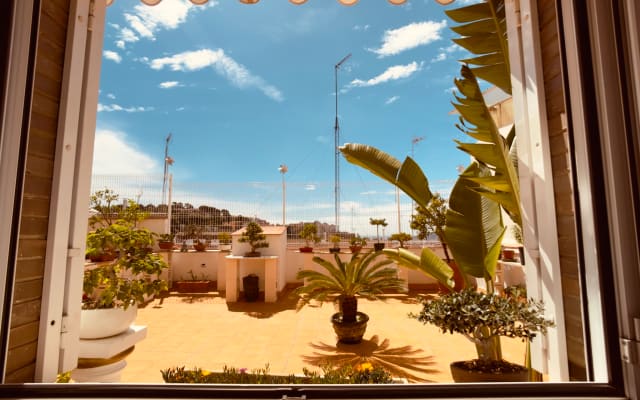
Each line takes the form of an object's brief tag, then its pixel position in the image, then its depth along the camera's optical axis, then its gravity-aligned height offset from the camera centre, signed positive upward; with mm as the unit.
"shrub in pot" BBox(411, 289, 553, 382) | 1506 -431
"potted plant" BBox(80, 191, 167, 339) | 1731 -291
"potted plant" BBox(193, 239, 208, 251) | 7953 -225
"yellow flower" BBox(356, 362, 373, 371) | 2226 -1004
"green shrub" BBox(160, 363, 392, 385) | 1810 -969
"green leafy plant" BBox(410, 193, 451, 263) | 7044 +458
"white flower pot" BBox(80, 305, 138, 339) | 1701 -482
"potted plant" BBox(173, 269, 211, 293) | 7312 -1188
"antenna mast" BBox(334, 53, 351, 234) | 8906 +2306
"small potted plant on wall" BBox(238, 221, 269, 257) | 6953 -4
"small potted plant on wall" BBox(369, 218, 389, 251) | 8445 +379
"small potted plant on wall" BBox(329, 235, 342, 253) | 8047 -172
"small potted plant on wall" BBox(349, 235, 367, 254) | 8164 -171
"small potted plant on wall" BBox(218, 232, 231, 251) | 8344 -85
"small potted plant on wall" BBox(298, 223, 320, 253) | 8406 +75
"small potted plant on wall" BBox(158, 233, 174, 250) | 7797 -127
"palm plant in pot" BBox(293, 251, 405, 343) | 4488 -713
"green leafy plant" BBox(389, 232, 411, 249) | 8070 -10
